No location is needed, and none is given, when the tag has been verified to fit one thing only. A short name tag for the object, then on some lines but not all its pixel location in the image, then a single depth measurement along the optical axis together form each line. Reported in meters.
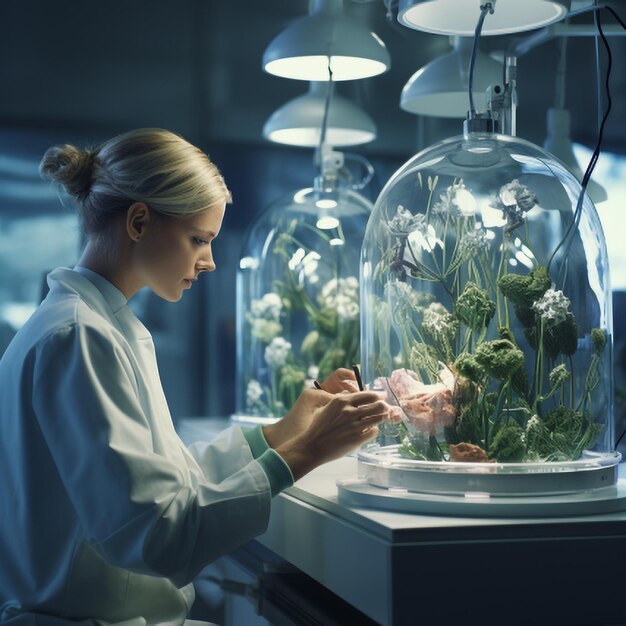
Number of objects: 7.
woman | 1.17
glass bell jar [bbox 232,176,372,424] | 2.43
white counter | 1.12
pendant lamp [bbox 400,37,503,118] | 2.07
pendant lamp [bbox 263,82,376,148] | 2.44
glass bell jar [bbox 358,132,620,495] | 1.35
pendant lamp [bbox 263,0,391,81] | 1.95
